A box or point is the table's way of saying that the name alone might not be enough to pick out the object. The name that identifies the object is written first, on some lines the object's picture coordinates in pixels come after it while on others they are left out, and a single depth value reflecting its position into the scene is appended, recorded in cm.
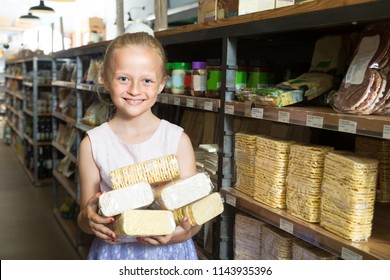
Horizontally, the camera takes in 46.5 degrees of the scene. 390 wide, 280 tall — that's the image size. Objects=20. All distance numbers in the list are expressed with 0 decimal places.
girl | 140
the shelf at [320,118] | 126
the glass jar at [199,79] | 216
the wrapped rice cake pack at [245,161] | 189
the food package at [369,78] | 139
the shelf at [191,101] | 201
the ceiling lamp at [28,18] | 882
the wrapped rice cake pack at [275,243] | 179
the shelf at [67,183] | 406
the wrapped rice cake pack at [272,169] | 171
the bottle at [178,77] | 237
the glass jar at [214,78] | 204
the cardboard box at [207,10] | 217
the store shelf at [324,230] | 135
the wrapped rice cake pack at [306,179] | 156
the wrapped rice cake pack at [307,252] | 163
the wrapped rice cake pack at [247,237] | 197
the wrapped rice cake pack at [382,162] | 181
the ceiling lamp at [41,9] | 756
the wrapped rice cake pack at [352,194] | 139
